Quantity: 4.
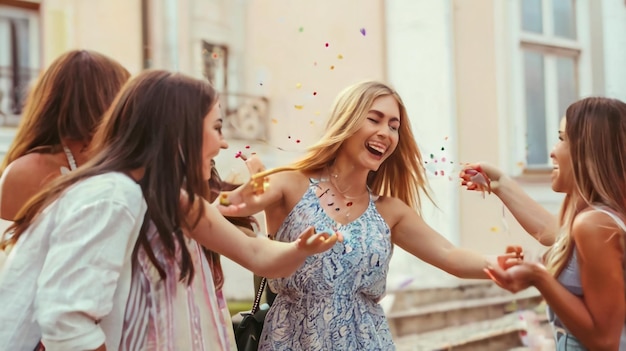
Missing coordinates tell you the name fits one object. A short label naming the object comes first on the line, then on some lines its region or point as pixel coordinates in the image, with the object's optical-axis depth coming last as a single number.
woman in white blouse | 1.43
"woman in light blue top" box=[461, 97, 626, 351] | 1.91
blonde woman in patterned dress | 2.11
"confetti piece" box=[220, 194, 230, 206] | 2.06
